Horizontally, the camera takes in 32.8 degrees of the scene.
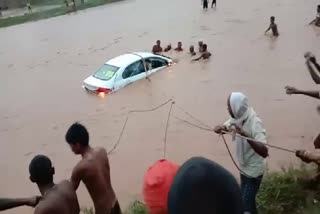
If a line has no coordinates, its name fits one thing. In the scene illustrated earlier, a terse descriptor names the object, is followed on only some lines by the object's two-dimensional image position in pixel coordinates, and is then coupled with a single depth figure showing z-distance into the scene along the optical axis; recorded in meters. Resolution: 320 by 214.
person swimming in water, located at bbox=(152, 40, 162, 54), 18.70
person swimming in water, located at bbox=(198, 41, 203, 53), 18.04
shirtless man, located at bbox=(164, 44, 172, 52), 18.97
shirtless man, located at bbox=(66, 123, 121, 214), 4.48
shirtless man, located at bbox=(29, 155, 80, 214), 3.79
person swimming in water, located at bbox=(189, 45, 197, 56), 18.11
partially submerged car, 14.68
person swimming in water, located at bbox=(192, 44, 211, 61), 17.72
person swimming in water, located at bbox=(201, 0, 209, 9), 28.12
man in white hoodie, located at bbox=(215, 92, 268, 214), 4.55
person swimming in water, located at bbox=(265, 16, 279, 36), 20.02
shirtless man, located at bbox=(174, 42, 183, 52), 18.78
